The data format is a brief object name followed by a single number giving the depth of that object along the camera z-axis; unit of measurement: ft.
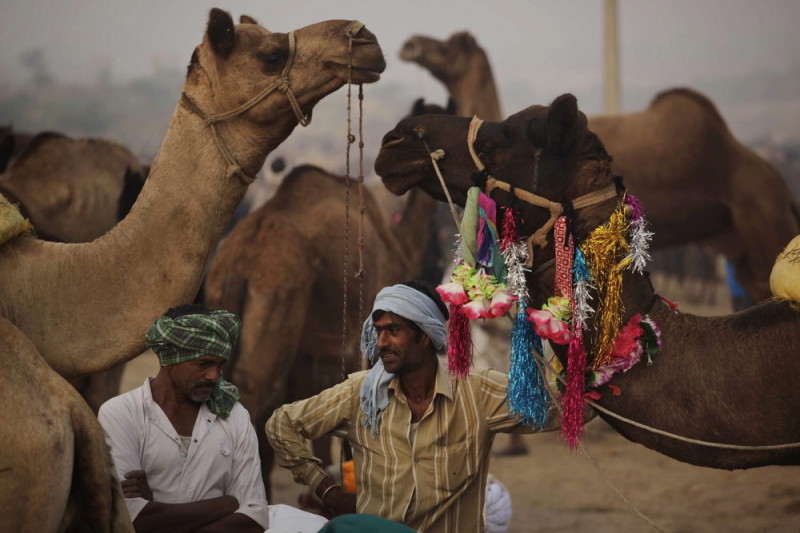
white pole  61.93
